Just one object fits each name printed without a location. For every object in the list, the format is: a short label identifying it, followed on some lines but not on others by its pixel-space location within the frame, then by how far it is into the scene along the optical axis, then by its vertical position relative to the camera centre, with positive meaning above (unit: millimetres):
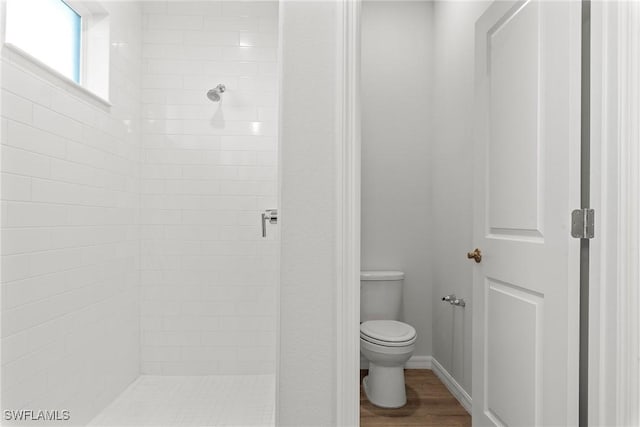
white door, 1171 +8
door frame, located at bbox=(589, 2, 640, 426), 1050 +5
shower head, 2397 +755
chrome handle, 1624 -20
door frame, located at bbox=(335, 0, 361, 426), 1117 -27
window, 1581 +823
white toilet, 2041 -755
